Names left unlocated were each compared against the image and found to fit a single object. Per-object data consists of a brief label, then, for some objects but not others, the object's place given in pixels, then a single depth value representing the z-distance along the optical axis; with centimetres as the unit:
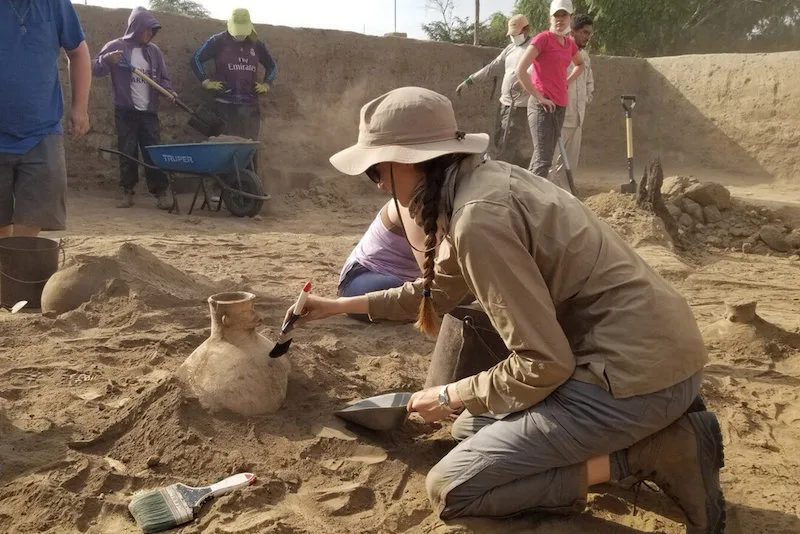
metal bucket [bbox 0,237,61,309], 418
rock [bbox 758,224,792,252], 699
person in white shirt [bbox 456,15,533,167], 725
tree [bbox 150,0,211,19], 2516
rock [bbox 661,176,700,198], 788
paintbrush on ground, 223
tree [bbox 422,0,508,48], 2305
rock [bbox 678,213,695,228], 745
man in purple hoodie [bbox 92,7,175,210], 738
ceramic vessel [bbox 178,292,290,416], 282
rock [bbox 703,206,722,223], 761
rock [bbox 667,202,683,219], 749
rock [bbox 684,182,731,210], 779
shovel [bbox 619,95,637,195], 795
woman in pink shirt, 619
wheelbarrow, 720
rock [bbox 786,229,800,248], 700
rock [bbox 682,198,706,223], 759
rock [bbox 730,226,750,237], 735
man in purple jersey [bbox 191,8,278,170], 815
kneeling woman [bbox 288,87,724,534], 203
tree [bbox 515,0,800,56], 1820
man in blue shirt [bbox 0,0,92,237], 391
